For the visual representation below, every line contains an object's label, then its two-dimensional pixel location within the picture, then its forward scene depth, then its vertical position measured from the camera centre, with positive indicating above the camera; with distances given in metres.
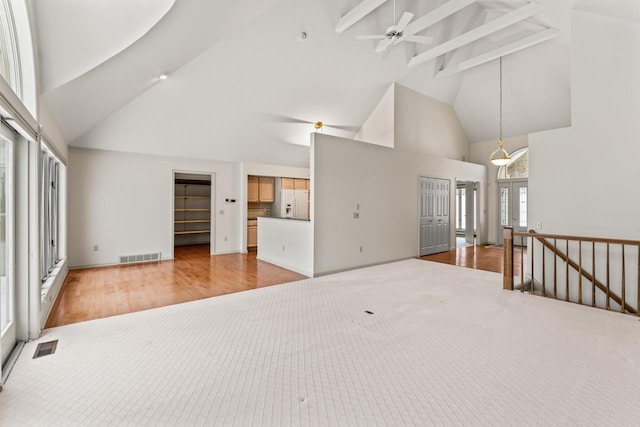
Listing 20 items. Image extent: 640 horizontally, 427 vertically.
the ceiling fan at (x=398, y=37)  4.36 +2.77
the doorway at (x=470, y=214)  9.13 +0.00
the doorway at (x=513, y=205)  8.64 +0.27
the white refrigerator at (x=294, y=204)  8.54 +0.29
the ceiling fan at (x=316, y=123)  6.45 +2.12
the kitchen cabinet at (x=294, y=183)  8.53 +0.89
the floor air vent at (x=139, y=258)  6.09 -0.96
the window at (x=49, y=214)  3.76 -0.02
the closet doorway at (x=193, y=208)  8.79 +0.16
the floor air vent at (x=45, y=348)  2.46 -1.18
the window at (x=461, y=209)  11.27 +0.19
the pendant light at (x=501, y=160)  6.82 +1.25
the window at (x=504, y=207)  8.97 +0.22
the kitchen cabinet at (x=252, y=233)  8.10 -0.55
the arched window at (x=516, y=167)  8.64 +1.43
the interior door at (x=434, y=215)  7.21 -0.03
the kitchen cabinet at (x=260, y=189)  8.30 +0.70
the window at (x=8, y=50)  2.22 +1.32
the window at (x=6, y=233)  2.50 -0.18
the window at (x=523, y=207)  8.59 +0.21
